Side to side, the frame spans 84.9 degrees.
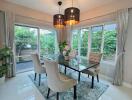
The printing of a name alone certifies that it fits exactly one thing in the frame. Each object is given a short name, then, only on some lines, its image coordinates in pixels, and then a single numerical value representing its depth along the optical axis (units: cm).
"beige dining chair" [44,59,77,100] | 135
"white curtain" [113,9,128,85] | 212
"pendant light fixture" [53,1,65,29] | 212
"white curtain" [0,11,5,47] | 239
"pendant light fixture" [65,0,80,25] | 177
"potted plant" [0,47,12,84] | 220
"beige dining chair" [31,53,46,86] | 203
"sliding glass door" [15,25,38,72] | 291
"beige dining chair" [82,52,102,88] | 207
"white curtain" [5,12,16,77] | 244
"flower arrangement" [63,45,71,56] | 228
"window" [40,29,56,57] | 343
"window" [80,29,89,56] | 324
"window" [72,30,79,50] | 356
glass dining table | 167
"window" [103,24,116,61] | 248
